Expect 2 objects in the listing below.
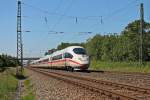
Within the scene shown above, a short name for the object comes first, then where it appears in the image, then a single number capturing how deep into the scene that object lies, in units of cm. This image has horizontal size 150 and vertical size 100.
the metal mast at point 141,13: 4450
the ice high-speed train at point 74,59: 4322
